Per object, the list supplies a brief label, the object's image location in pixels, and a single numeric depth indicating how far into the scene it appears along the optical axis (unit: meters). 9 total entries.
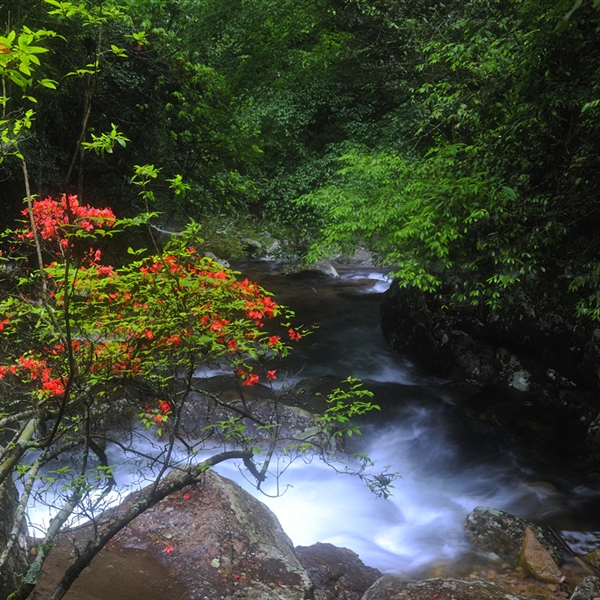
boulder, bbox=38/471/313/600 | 4.75
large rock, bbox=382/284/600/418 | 9.11
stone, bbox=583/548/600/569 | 6.17
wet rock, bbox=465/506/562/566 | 6.43
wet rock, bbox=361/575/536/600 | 5.18
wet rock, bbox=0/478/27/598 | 4.11
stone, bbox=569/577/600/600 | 5.27
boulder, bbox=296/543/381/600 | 5.69
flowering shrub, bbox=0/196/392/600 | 3.54
